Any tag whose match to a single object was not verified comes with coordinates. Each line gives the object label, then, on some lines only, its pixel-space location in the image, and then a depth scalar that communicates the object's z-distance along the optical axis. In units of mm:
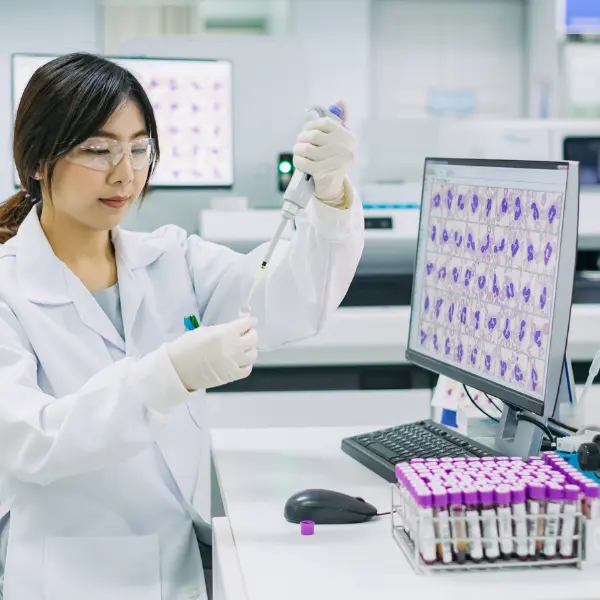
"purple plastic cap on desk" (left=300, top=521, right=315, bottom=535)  1812
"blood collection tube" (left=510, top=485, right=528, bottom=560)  1678
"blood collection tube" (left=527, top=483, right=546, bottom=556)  1684
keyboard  2049
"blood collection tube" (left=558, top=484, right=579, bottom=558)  1684
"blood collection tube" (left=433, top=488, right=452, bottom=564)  1669
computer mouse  1849
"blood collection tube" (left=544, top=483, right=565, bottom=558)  1681
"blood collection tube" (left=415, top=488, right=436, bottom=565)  1667
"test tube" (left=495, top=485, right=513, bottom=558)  1674
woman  1834
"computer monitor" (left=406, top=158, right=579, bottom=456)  1888
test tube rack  1674
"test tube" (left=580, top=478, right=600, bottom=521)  1684
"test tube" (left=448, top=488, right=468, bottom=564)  1672
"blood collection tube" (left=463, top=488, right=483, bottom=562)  1671
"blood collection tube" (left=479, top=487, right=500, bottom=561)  1673
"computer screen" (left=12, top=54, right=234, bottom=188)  3636
